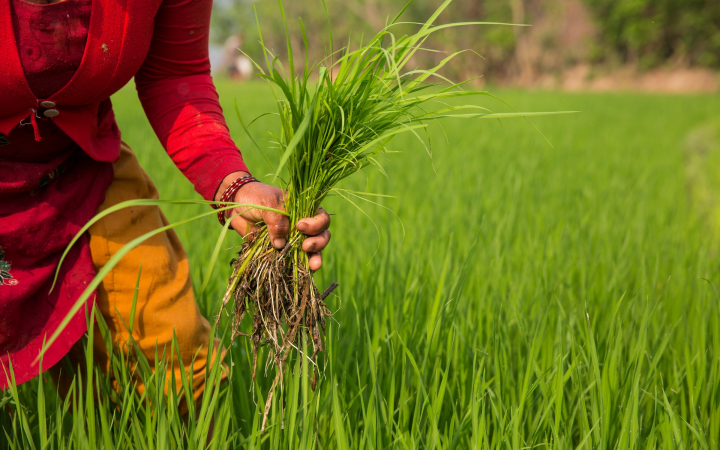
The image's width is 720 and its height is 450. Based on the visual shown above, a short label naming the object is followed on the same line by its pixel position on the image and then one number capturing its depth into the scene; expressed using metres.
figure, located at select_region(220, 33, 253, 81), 27.74
